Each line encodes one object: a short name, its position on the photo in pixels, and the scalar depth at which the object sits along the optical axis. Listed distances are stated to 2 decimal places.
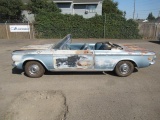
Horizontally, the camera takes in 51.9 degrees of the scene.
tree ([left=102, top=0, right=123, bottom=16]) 33.88
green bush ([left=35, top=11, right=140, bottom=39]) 16.83
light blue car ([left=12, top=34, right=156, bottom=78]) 5.08
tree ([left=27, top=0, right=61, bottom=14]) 21.59
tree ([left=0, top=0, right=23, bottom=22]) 22.55
